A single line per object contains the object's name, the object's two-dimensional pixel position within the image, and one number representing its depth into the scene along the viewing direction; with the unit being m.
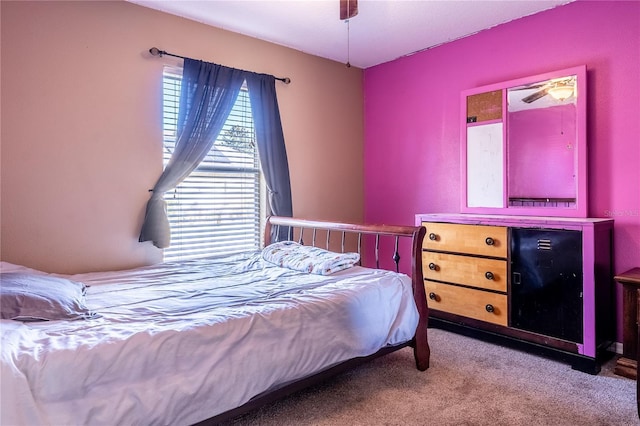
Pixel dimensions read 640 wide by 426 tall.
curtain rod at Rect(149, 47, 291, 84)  2.87
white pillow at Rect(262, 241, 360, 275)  2.41
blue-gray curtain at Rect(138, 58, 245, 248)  2.88
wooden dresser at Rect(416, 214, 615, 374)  2.37
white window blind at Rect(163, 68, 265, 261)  3.06
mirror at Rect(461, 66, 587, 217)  2.76
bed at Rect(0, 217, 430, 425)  1.25
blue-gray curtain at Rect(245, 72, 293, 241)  3.40
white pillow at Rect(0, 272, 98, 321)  1.56
